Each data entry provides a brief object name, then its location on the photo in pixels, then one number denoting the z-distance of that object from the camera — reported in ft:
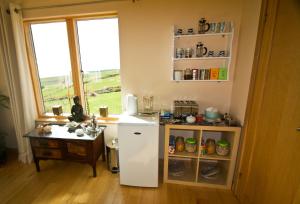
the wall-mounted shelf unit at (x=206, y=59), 6.24
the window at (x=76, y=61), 7.16
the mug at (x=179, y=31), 6.21
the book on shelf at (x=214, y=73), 6.32
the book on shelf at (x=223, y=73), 6.29
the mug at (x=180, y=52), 6.37
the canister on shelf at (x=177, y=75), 6.54
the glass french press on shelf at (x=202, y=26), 6.02
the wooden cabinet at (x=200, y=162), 5.80
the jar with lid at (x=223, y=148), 6.05
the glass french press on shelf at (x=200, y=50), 6.26
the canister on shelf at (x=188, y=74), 6.48
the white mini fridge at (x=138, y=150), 5.63
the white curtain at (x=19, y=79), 6.72
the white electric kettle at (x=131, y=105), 6.52
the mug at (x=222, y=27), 5.93
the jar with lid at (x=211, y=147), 6.26
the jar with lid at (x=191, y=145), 6.28
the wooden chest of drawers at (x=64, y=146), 6.35
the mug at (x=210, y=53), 6.22
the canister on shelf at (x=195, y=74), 6.39
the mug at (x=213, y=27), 5.98
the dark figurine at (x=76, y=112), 6.93
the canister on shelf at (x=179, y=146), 6.44
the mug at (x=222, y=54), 6.16
